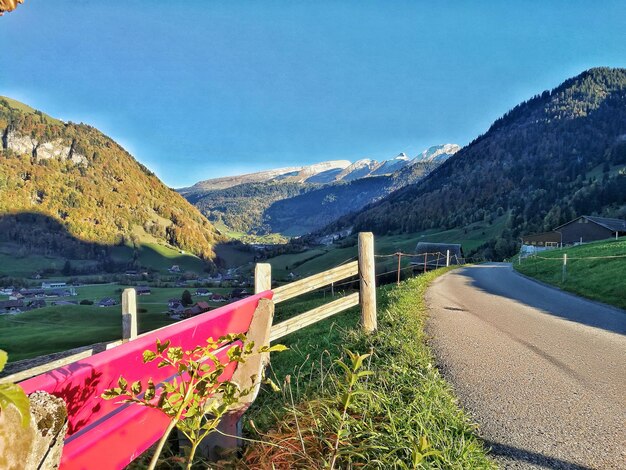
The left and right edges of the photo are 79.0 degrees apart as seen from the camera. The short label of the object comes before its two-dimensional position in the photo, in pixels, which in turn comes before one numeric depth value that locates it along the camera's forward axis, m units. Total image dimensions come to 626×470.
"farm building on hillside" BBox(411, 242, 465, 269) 68.44
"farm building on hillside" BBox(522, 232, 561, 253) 66.62
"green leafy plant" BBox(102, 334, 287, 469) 1.67
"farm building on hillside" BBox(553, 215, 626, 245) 62.84
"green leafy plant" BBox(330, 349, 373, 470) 2.24
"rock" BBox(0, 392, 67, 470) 1.05
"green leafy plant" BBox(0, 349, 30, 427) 0.95
